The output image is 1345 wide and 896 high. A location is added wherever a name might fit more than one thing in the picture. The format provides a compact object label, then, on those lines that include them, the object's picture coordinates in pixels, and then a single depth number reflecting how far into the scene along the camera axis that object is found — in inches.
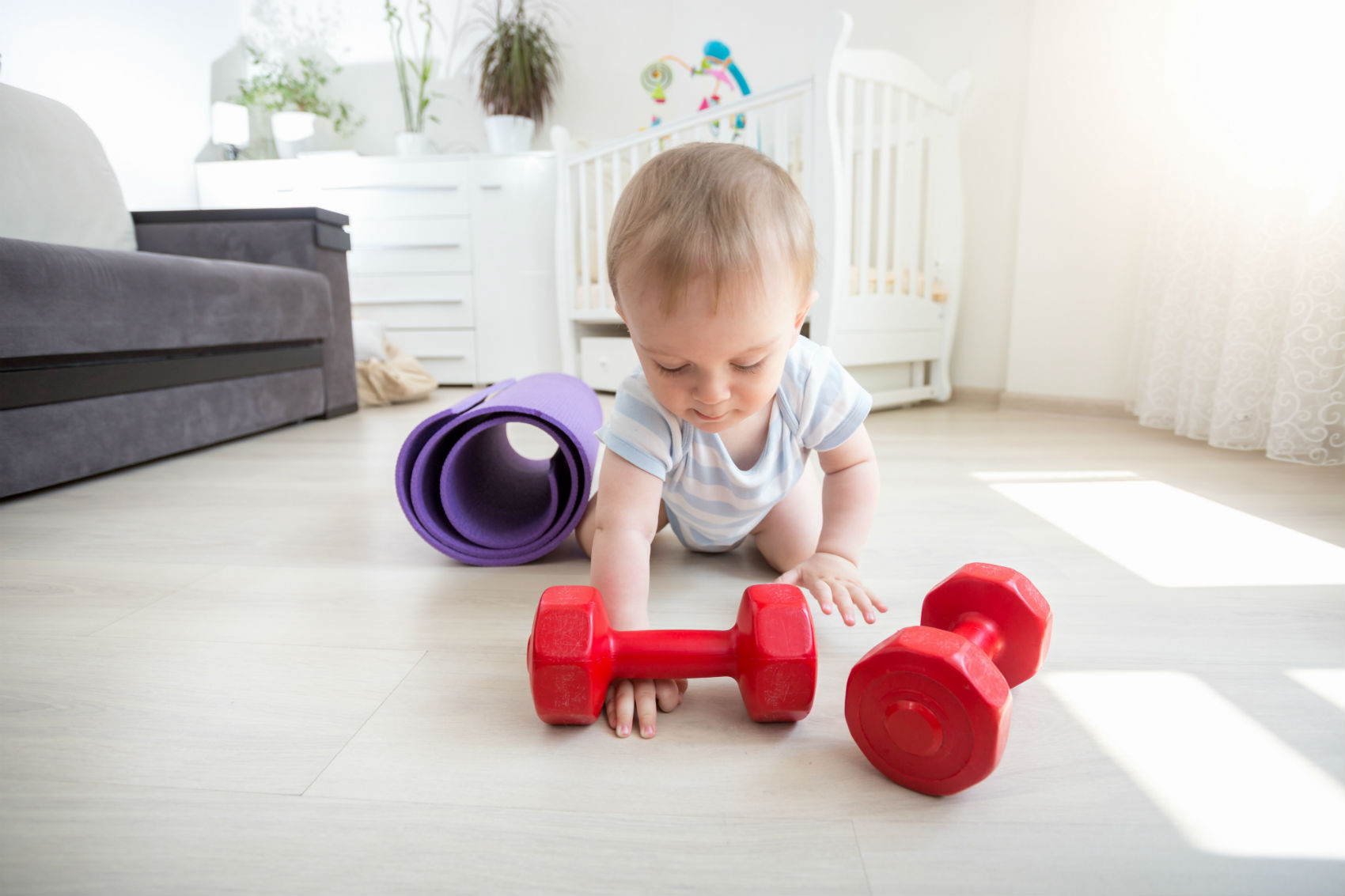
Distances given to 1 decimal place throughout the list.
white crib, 81.4
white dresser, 118.7
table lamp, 124.0
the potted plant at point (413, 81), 125.3
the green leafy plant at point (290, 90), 127.4
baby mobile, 102.3
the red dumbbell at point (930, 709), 17.5
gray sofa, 49.3
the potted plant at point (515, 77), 123.1
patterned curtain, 56.5
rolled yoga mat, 35.5
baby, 22.1
